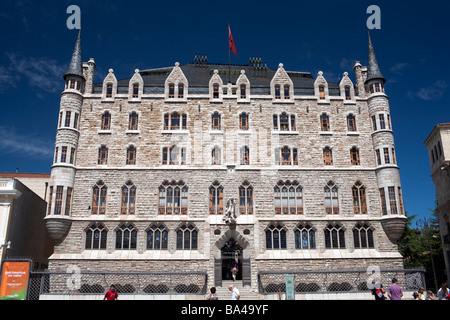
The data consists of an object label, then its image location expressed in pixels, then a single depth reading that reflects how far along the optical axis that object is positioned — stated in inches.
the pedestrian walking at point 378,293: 570.0
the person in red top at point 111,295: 577.3
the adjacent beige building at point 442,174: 1366.8
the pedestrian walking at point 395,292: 527.6
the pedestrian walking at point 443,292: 579.7
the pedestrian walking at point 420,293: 586.3
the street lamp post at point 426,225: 1314.2
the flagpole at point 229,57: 1384.0
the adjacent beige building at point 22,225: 1115.9
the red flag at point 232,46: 1401.3
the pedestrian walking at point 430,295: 591.0
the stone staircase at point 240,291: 1050.1
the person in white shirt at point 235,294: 613.9
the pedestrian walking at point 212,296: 562.6
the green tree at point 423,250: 1606.8
